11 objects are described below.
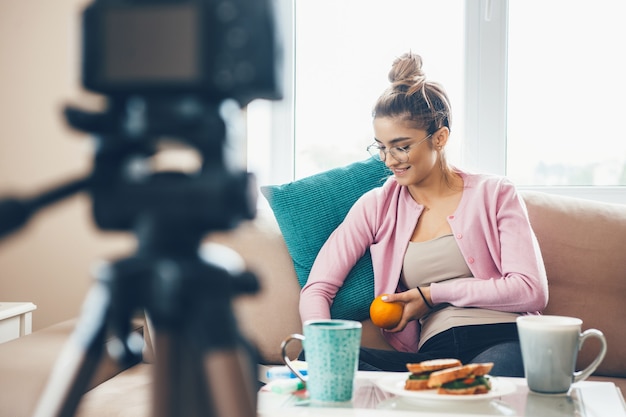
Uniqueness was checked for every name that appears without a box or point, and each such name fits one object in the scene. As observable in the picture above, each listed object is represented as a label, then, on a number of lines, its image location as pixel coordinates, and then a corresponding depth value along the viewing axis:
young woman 1.87
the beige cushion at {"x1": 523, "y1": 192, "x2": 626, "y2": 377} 2.06
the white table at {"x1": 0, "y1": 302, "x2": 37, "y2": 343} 2.20
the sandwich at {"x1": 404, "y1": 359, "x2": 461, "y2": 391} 1.18
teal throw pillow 2.11
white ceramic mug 1.21
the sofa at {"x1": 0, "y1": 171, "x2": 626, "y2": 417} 2.05
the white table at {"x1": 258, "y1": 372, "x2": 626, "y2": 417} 1.10
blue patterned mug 1.13
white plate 1.13
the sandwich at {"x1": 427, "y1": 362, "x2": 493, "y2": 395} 1.15
